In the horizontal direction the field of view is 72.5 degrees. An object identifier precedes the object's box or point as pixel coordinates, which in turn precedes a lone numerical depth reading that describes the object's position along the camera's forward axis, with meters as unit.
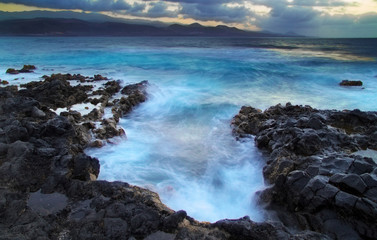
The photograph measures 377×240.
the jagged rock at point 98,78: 17.75
